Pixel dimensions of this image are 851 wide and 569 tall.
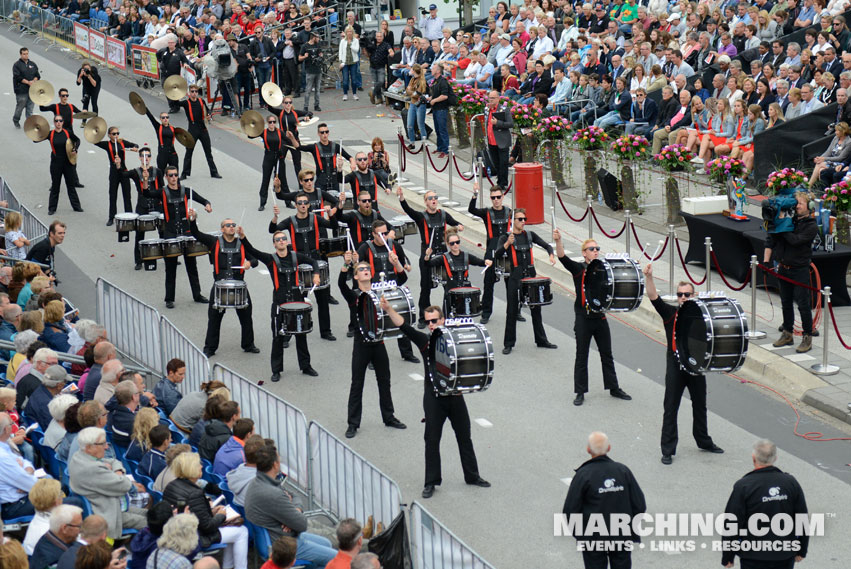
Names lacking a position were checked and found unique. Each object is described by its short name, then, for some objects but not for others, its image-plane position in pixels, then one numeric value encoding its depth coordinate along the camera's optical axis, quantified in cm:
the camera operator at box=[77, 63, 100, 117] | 2695
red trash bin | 1973
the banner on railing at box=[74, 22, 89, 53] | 3669
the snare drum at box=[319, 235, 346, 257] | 1608
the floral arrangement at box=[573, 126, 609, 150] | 2041
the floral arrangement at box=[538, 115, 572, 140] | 2158
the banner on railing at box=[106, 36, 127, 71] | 3344
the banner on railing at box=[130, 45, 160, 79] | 3164
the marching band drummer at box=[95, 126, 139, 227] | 1972
